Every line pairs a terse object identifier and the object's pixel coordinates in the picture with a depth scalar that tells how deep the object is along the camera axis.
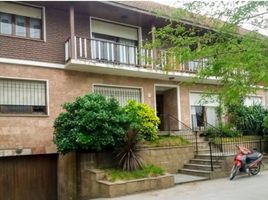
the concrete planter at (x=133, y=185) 7.54
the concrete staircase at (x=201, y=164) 9.45
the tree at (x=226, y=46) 3.92
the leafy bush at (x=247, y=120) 12.79
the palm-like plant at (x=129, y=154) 8.40
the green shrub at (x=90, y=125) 8.06
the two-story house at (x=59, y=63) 9.03
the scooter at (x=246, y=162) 9.05
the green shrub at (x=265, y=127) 11.71
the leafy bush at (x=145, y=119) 9.69
